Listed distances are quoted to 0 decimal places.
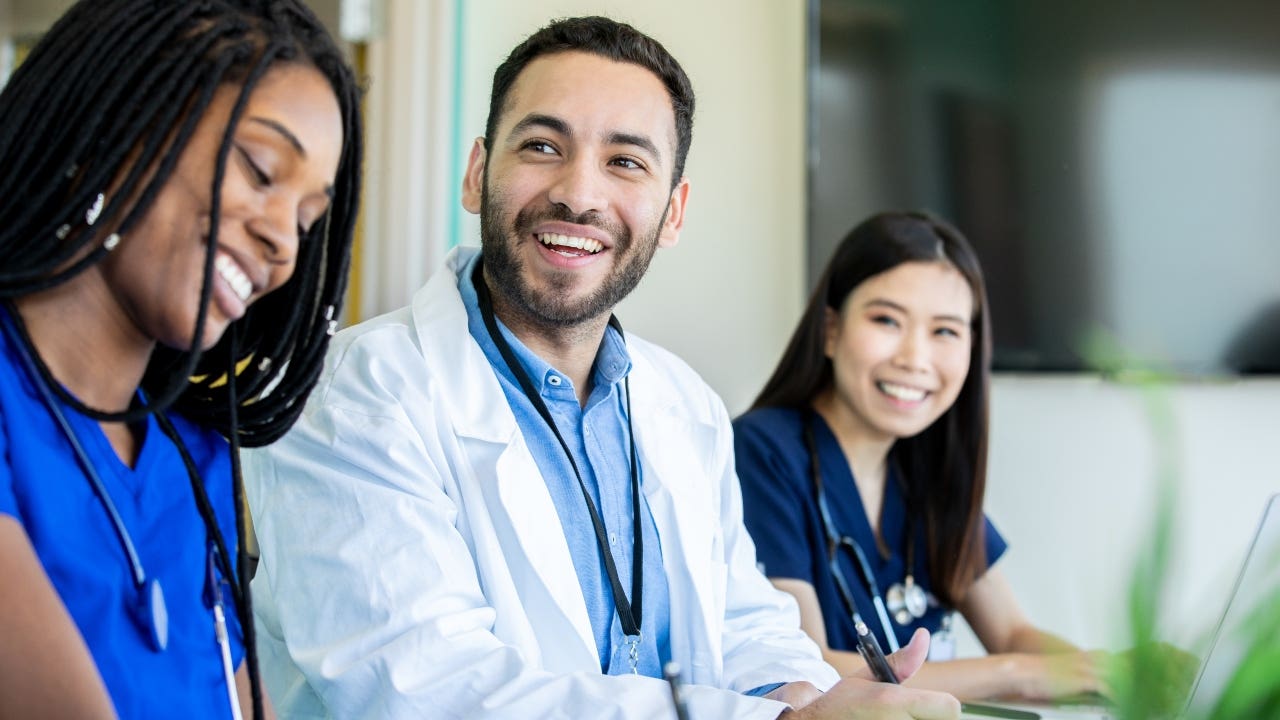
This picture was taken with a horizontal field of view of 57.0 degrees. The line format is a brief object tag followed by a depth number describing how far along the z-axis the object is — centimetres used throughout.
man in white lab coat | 116
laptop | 54
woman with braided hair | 81
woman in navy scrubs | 195
